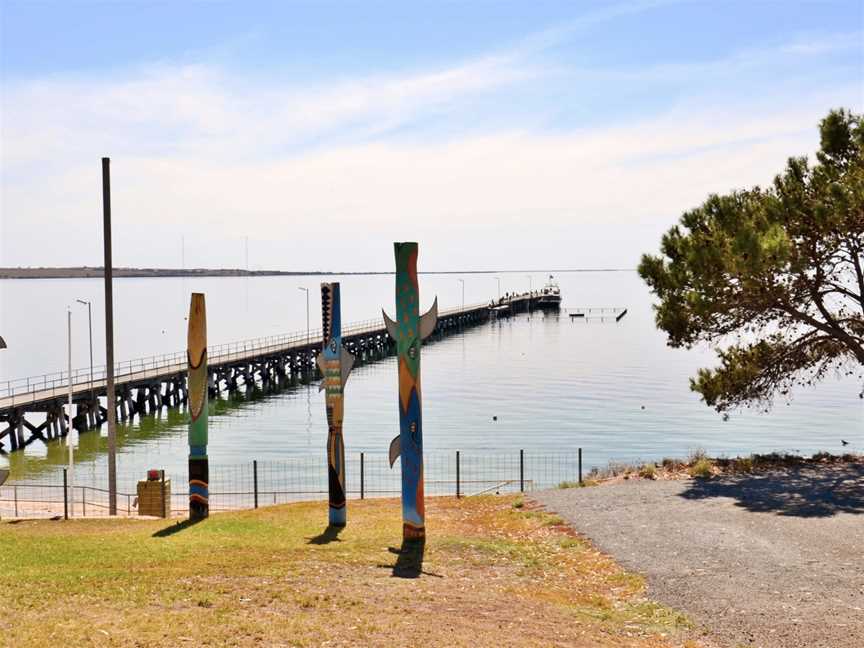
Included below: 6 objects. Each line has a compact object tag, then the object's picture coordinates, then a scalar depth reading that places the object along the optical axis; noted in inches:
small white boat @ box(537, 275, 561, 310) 7022.6
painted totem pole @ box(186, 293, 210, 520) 891.4
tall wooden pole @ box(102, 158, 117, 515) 996.6
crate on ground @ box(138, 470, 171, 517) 978.1
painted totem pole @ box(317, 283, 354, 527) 818.8
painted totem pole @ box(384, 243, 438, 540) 733.3
